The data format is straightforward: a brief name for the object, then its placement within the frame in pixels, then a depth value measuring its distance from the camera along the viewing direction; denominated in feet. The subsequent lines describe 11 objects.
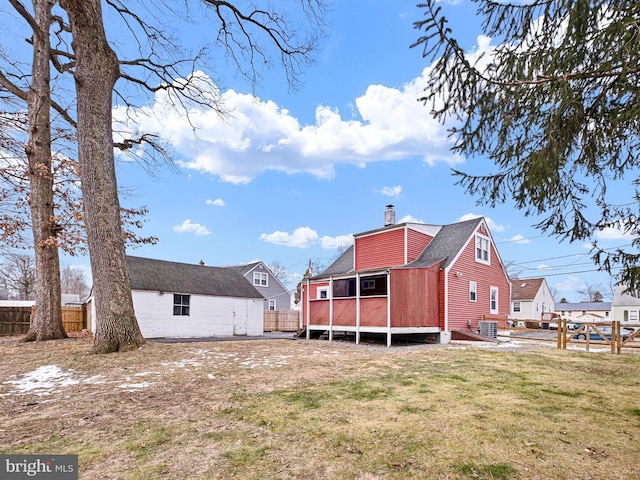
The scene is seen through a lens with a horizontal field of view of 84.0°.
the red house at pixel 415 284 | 46.60
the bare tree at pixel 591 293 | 220.23
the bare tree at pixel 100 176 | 29.58
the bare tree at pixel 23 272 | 123.34
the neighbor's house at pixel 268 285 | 108.78
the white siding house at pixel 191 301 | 61.31
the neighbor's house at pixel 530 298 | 133.59
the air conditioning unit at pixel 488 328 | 53.93
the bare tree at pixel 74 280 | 220.64
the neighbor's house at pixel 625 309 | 126.52
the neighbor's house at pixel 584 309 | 162.40
